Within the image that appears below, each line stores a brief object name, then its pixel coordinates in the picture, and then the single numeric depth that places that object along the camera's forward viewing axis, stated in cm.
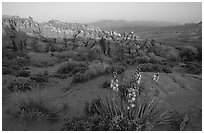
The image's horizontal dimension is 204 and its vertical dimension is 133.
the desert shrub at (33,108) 497
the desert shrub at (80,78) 780
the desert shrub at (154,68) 870
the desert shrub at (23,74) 911
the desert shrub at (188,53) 1738
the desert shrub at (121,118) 442
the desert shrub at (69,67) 1022
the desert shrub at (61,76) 912
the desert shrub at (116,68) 818
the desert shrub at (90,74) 783
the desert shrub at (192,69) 1039
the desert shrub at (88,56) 1558
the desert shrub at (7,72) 949
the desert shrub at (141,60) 1194
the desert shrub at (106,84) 695
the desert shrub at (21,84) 707
